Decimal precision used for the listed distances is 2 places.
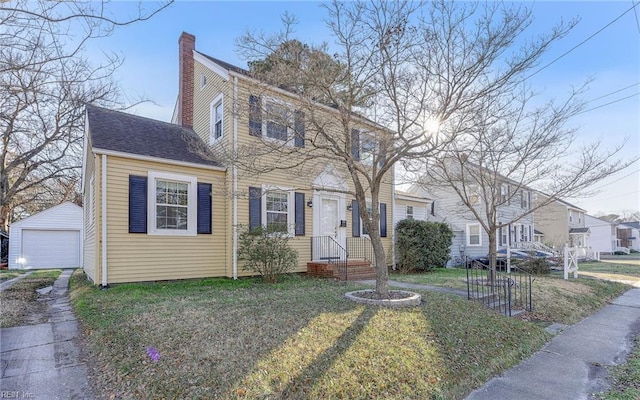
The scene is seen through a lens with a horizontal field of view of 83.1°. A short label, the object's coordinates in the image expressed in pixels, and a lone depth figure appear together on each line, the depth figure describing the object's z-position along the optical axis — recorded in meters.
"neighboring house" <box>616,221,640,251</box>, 48.97
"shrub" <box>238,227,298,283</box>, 9.61
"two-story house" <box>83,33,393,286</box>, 8.75
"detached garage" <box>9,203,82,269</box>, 18.48
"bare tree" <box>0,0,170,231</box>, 4.51
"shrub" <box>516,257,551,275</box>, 14.44
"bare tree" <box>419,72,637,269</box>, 8.64
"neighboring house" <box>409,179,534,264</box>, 21.70
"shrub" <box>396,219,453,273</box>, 13.70
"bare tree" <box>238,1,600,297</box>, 6.29
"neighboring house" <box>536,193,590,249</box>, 31.75
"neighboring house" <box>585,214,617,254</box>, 39.91
